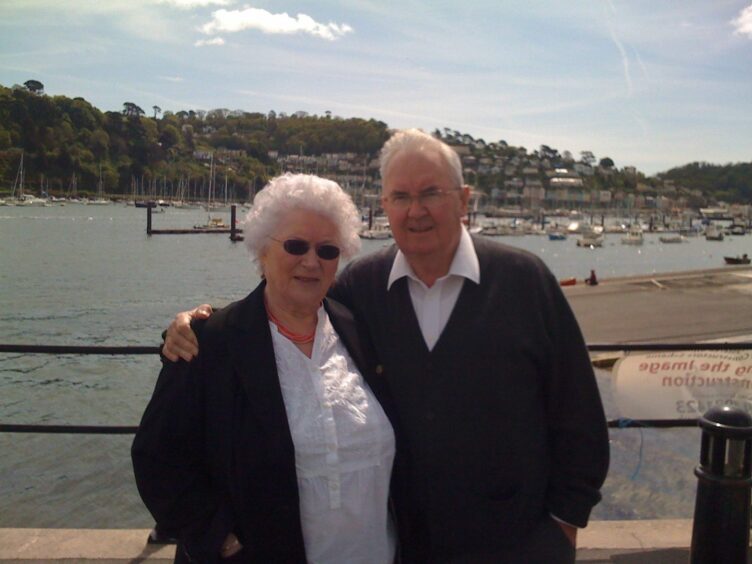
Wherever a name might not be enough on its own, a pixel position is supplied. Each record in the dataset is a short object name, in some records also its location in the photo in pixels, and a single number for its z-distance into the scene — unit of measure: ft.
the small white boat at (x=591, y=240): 358.43
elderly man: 8.18
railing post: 10.83
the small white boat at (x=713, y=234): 440.86
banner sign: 15.24
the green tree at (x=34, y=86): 397.80
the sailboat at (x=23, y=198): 396.57
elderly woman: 7.47
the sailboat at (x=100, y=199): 425.69
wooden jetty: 279.28
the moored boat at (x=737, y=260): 183.58
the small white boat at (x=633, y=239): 378.73
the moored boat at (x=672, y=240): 405.29
